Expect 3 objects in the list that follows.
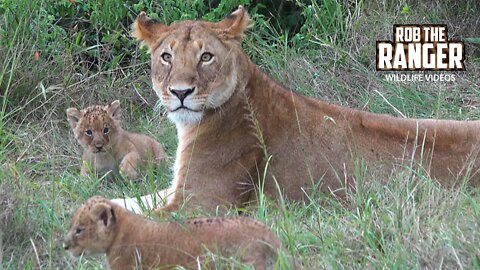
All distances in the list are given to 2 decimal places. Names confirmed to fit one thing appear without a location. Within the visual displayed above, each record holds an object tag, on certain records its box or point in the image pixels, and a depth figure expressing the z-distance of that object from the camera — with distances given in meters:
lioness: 12.99
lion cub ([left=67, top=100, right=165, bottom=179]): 15.50
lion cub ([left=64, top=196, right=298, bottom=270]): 9.18
